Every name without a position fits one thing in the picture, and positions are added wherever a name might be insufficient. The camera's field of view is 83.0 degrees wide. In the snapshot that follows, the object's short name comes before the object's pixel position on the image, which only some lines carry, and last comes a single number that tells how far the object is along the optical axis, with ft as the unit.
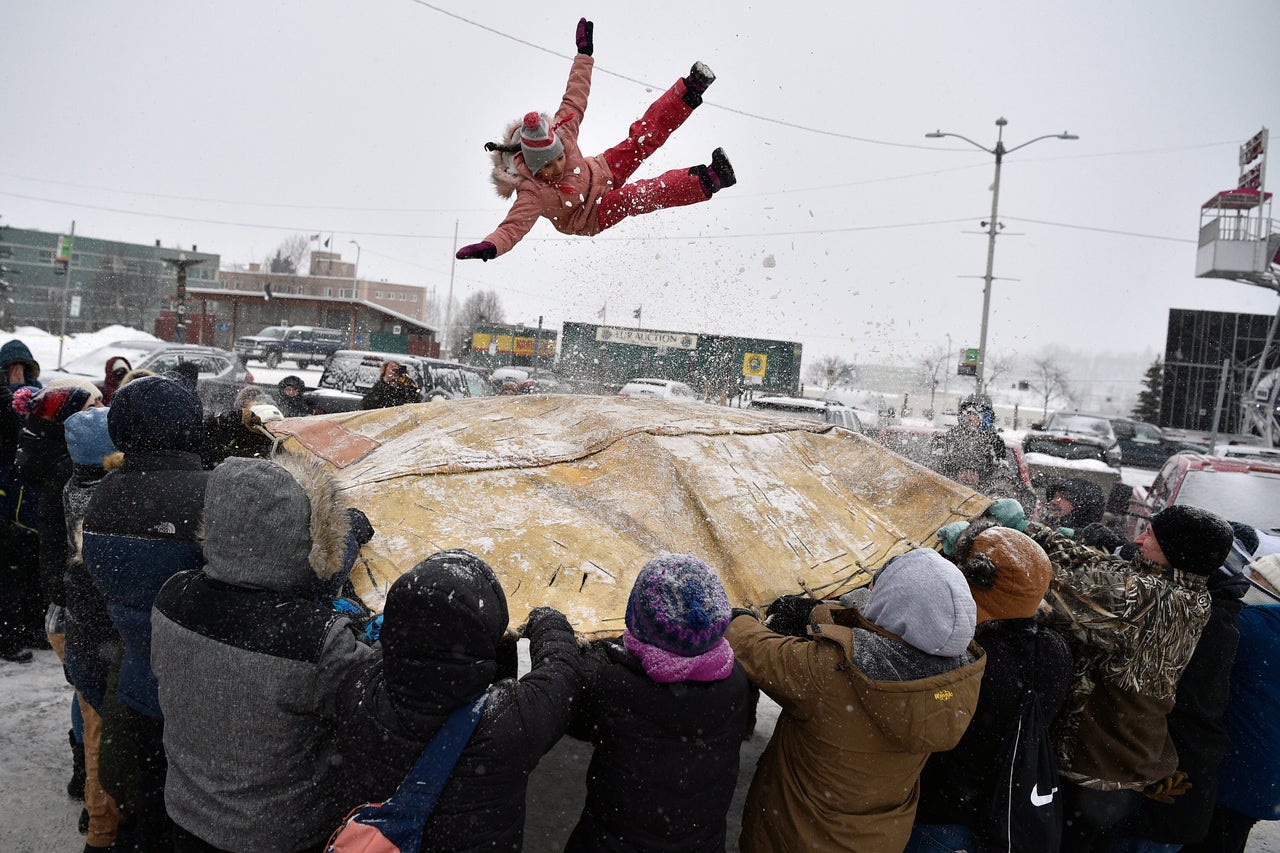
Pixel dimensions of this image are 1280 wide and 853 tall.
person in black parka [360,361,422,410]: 22.30
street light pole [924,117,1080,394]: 55.57
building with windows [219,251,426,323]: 184.63
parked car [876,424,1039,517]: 22.20
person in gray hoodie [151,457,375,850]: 5.82
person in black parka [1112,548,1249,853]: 8.40
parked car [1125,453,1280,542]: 19.93
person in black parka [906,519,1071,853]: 7.52
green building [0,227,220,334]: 151.74
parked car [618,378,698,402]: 49.68
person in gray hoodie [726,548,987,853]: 6.51
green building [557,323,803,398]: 53.67
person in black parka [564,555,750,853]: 6.13
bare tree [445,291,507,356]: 167.86
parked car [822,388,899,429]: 42.97
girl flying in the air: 11.89
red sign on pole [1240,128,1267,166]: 88.22
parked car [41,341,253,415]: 33.96
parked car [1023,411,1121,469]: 39.93
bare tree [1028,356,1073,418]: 182.19
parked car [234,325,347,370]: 90.43
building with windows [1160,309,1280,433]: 91.40
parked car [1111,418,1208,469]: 72.90
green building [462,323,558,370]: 101.35
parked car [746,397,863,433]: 30.50
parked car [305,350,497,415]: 38.52
